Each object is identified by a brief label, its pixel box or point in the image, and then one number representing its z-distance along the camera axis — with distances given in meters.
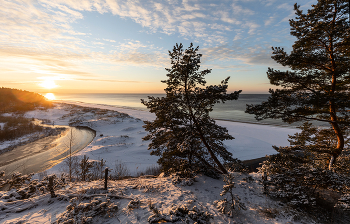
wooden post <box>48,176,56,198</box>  6.58
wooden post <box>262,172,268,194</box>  7.99
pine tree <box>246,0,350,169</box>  6.70
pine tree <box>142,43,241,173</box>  8.28
